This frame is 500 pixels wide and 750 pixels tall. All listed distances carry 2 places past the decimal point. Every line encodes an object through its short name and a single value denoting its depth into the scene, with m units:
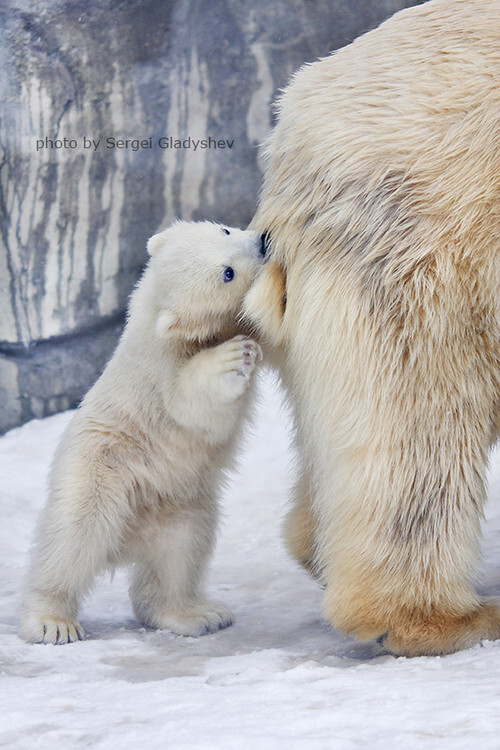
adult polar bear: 13.07
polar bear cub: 13.40
